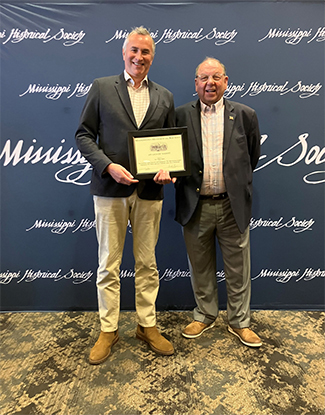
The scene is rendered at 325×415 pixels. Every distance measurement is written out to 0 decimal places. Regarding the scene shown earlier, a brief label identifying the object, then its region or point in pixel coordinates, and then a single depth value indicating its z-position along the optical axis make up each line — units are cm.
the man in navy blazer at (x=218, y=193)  194
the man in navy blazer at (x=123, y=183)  177
